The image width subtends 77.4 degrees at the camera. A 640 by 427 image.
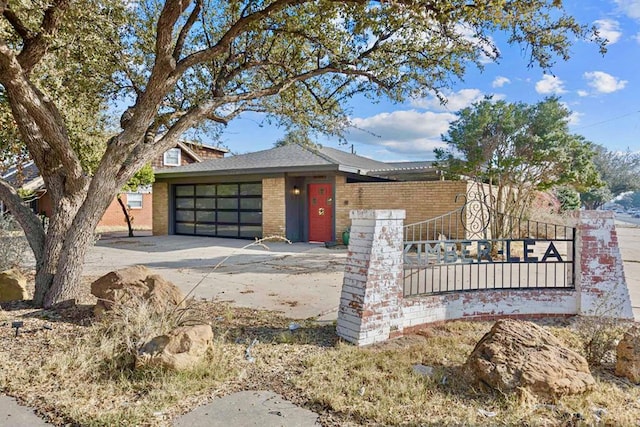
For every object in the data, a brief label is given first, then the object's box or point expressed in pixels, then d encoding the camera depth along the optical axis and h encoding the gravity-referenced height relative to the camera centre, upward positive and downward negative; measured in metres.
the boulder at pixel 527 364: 2.92 -1.19
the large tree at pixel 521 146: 11.00 +1.78
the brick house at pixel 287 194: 12.88 +0.52
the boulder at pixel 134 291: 4.30 -0.94
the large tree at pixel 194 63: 4.85 +2.30
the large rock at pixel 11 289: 5.43 -1.12
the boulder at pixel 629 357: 3.31 -1.25
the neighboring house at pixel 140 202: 22.56 +0.32
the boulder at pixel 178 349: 3.17 -1.16
